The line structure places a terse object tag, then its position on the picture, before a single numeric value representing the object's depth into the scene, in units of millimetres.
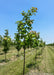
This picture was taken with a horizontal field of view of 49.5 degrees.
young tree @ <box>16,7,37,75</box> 4868
